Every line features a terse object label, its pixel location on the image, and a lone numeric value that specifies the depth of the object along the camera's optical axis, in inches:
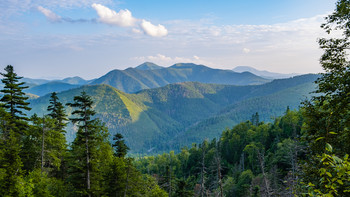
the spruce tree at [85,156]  931.3
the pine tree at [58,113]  1541.6
